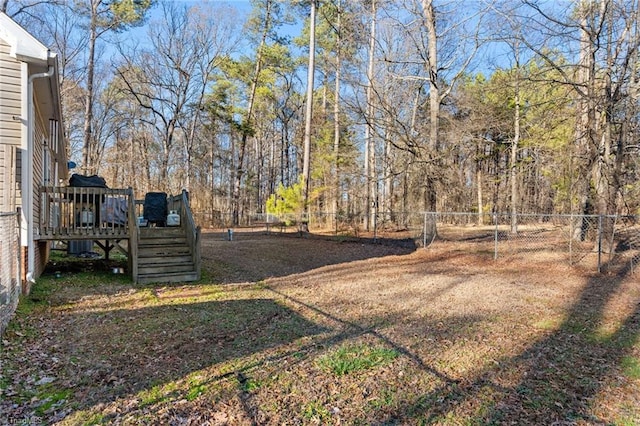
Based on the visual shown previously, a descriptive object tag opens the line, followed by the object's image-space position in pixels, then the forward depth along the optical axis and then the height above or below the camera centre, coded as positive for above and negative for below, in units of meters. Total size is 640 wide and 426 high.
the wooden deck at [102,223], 6.93 -0.12
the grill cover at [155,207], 10.05 +0.25
